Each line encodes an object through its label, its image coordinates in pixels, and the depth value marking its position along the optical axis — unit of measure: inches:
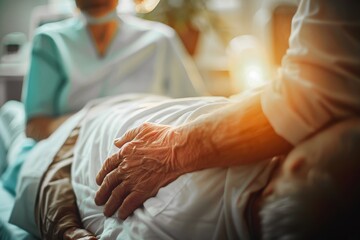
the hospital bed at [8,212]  34.5
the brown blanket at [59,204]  28.9
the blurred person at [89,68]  47.6
